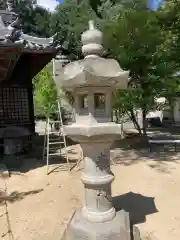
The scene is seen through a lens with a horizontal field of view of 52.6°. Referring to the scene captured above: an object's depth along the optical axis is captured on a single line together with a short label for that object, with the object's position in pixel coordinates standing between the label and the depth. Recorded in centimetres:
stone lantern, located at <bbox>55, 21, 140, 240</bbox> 256
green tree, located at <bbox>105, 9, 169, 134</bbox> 659
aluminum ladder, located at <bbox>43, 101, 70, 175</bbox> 581
